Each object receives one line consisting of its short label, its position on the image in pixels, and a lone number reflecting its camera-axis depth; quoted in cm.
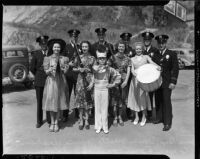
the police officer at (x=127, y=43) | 538
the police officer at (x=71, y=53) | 530
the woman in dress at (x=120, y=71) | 526
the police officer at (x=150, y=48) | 528
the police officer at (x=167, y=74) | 527
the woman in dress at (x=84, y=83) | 517
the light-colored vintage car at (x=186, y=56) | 531
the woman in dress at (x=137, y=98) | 537
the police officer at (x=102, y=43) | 534
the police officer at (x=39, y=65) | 525
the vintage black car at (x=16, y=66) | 542
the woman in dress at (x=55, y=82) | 511
